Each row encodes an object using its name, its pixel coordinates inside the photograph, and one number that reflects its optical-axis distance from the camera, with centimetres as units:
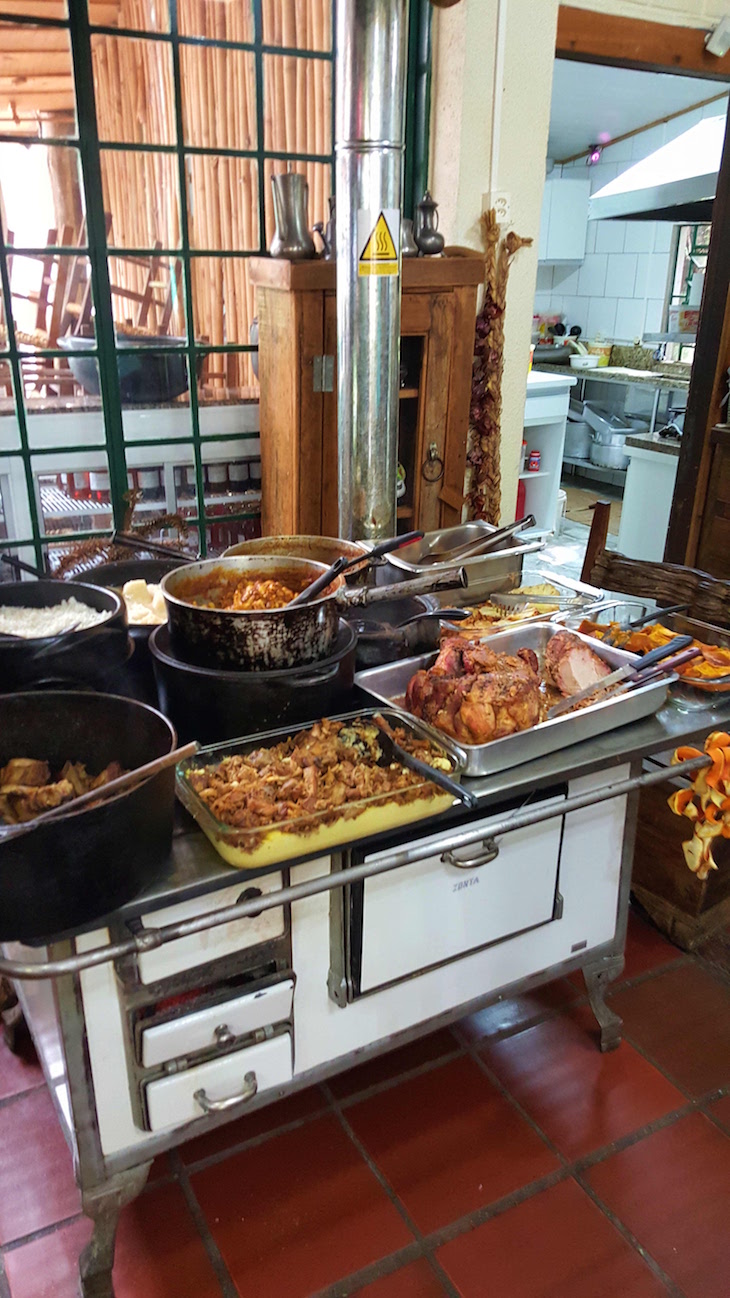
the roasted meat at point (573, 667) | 184
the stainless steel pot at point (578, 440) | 778
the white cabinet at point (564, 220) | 705
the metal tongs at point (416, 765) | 143
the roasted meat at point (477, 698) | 159
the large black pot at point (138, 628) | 175
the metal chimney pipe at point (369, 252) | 216
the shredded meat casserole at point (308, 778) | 137
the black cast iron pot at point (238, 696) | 154
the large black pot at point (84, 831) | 115
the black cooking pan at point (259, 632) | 152
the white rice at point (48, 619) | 158
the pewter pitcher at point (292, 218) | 273
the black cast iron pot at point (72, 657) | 148
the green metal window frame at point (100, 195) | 260
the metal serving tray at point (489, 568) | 223
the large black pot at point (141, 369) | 284
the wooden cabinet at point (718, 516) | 421
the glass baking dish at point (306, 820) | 133
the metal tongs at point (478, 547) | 231
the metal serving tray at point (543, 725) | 156
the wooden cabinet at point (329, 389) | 276
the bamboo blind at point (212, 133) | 270
